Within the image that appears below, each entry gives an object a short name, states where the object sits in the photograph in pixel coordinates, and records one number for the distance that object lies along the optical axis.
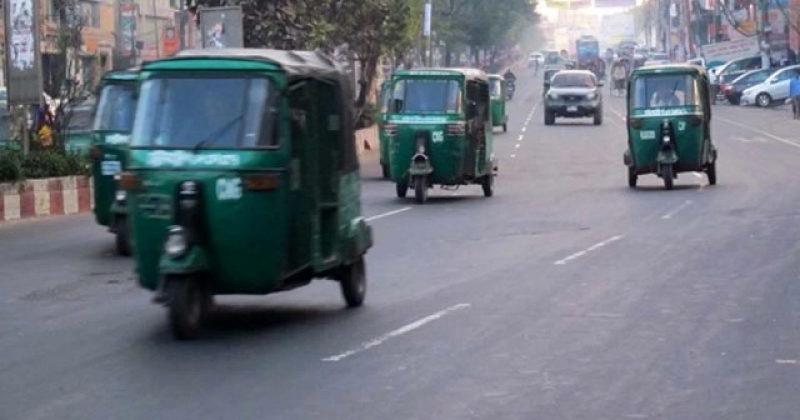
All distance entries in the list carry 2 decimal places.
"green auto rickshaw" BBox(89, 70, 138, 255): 19.64
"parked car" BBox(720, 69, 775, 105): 80.38
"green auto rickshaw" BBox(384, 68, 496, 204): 27.84
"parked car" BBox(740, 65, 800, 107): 74.06
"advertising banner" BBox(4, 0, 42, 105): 26.12
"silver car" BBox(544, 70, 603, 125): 61.69
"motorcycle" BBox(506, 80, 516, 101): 92.69
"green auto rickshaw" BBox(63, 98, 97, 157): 28.56
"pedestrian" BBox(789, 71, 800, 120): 60.56
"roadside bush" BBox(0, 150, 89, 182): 24.48
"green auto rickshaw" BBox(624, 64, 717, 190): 29.95
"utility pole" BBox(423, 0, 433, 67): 67.62
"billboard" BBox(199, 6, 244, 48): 31.66
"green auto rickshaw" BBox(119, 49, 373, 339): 12.44
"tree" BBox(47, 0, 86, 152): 28.44
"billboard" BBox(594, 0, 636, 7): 146.62
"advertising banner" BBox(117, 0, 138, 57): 46.31
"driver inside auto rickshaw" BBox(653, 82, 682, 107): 30.50
